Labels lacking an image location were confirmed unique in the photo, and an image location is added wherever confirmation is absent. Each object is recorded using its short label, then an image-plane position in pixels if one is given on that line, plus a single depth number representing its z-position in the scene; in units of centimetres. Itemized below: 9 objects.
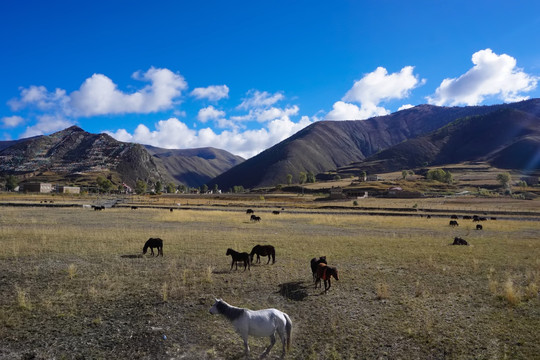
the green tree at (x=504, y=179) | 15488
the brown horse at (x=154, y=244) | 1809
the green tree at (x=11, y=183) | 17531
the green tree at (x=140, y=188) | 18588
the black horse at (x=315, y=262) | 1334
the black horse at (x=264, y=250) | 1653
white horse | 762
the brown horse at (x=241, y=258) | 1520
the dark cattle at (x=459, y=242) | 2361
